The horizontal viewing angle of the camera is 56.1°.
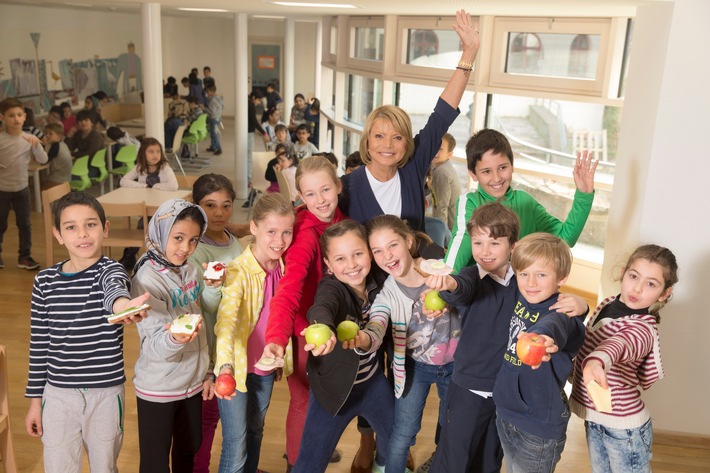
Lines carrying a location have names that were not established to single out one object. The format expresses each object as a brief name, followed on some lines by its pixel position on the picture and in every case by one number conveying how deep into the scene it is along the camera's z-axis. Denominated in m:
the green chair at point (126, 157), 8.69
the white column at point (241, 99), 9.06
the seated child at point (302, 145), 8.25
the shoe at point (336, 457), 3.38
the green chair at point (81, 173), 7.88
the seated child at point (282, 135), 8.36
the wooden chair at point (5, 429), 2.74
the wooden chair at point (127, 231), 5.37
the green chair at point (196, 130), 11.66
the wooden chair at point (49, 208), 5.45
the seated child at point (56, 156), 7.61
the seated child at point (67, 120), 9.78
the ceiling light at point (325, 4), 5.37
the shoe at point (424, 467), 3.28
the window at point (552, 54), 5.62
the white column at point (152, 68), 6.87
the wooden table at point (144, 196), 5.48
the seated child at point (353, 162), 5.21
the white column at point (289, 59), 11.96
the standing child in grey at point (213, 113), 12.93
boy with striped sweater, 2.35
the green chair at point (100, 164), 8.37
